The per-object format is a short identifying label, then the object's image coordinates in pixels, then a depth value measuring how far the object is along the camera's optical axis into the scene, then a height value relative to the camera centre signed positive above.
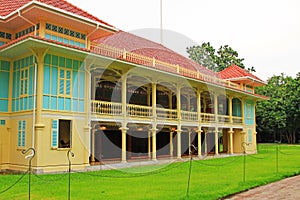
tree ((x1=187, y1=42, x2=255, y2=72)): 48.59 +9.59
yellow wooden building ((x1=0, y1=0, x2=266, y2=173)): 14.62 +1.76
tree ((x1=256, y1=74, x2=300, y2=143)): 48.34 +2.39
